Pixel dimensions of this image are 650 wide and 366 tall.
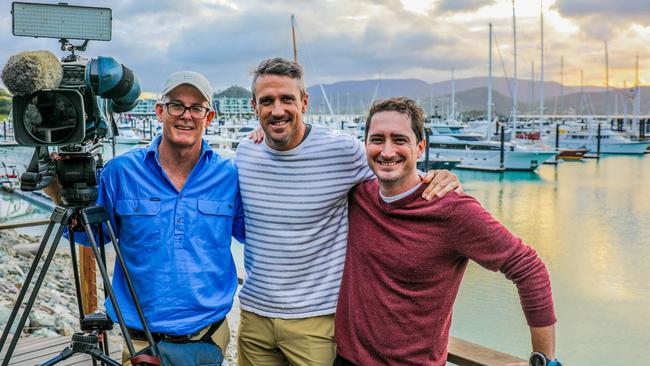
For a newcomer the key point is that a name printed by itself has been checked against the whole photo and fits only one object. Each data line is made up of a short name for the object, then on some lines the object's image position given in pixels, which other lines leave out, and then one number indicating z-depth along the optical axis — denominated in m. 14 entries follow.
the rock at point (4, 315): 4.69
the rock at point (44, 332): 4.62
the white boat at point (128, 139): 27.33
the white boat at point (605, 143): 45.56
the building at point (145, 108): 60.53
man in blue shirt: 2.07
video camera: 1.80
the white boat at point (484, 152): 31.86
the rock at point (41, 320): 4.89
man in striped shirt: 2.27
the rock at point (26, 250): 6.62
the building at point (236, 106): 102.57
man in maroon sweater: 1.81
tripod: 1.89
